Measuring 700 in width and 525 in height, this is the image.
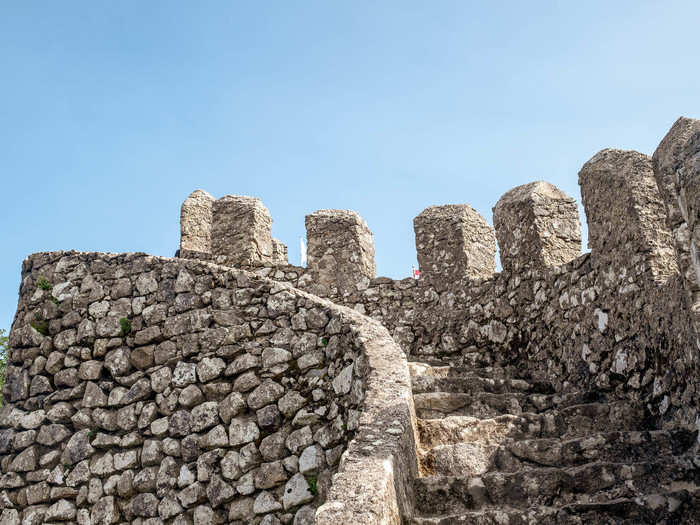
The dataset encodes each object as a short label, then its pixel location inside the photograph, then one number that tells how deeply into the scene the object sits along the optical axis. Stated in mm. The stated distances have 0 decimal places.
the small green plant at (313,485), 5027
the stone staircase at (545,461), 3779
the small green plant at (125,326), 6438
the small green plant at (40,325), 6789
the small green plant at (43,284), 6980
